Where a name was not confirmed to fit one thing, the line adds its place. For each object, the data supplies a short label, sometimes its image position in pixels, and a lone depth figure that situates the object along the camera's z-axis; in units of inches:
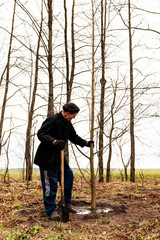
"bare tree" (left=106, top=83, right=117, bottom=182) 416.2
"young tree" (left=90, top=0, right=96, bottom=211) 184.4
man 167.9
